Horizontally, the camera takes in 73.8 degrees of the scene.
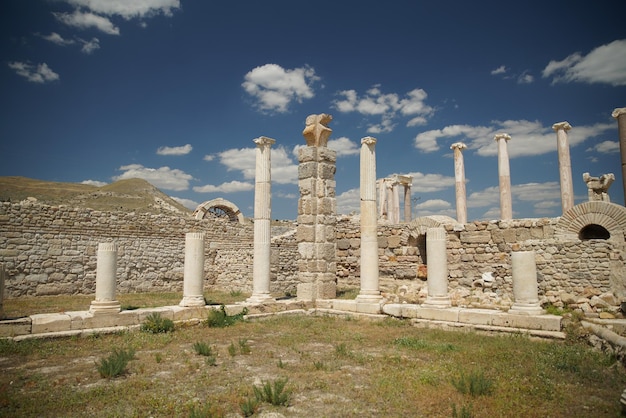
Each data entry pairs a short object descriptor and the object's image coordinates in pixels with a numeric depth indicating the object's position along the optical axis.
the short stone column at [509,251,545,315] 9.18
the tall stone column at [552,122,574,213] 19.43
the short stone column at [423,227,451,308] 10.75
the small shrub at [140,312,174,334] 9.50
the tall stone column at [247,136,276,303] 12.25
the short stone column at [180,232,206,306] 11.05
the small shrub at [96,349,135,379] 6.15
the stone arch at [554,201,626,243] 13.21
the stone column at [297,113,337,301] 13.00
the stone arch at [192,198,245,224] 26.81
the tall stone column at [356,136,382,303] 12.05
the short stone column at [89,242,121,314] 9.44
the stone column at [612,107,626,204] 12.27
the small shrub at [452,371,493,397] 5.34
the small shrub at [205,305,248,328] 10.38
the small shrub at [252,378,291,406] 5.12
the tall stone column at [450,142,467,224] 21.09
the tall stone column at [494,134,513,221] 19.98
